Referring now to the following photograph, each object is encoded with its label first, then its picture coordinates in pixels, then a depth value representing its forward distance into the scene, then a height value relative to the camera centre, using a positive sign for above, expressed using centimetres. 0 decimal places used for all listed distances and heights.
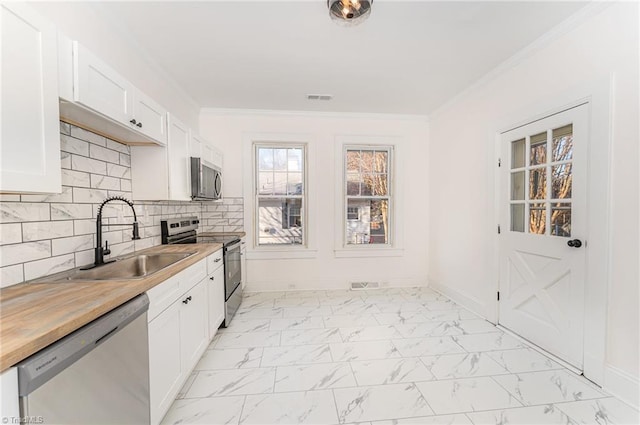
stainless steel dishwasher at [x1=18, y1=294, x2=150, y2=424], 80 -62
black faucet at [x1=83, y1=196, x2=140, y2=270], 174 -26
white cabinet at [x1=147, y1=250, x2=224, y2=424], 142 -82
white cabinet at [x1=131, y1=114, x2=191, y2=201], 223 +30
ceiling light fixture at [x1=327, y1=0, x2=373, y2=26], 172 +132
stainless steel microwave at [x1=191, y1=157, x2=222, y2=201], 265 +28
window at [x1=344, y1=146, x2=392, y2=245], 417 +17
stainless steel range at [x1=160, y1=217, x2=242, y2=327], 273 -42
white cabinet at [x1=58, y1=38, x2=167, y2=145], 127 +62
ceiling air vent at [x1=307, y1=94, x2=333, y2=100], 335 +143
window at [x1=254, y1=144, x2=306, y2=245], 404 +20
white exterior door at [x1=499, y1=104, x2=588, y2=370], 200 -23
